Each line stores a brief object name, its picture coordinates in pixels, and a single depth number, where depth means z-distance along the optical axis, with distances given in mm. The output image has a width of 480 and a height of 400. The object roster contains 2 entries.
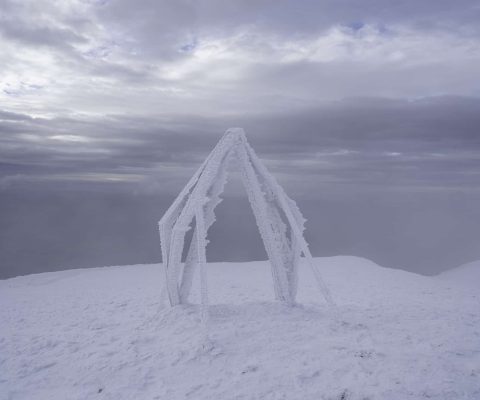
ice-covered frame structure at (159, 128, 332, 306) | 8914
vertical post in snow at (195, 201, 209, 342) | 7859
